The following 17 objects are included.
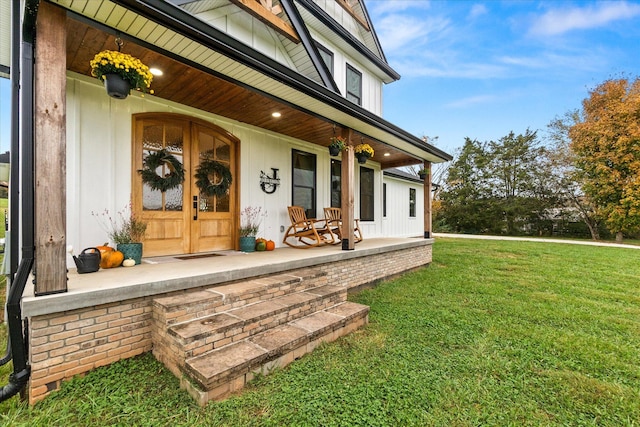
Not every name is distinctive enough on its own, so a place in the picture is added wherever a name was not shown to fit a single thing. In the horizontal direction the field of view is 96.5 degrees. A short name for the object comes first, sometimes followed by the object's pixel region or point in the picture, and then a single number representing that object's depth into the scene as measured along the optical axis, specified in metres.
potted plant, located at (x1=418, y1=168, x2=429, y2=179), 7.09
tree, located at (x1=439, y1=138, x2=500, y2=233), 17.78
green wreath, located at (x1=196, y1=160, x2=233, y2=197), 4.35
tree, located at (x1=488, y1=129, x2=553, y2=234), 16.70
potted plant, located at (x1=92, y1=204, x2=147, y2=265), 3.33
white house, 2.00
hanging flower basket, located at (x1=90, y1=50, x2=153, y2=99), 2.33
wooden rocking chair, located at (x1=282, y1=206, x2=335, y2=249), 5.16
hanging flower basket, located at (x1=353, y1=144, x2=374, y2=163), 5.27
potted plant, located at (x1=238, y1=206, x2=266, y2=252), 4.64
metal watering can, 2.74
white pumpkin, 3.18
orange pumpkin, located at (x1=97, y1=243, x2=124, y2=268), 3.03
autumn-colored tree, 12.20
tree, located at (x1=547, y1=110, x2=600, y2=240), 15.22
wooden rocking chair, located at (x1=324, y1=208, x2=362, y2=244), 5.66
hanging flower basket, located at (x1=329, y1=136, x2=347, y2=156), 4.64
